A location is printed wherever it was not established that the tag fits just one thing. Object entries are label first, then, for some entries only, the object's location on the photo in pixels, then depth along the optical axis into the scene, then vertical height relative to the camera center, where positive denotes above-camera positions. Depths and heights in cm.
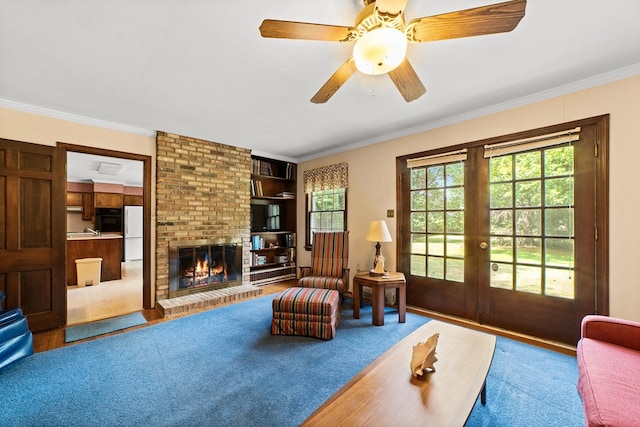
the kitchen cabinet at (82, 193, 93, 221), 740 +26
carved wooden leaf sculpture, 146 -82
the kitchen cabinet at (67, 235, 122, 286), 488 -76
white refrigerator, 779 -53
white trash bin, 479 -104
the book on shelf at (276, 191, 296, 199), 525 +41
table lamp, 330 -28
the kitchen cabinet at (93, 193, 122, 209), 733 +42
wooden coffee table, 114 -89
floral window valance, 442 +68
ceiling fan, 119 +92
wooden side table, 304 -91
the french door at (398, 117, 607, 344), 240 -15
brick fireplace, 369 +29
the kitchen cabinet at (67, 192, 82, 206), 724 +44
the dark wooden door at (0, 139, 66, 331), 271 -18
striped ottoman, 266 -104
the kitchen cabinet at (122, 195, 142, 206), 784 +44
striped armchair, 345 -64
